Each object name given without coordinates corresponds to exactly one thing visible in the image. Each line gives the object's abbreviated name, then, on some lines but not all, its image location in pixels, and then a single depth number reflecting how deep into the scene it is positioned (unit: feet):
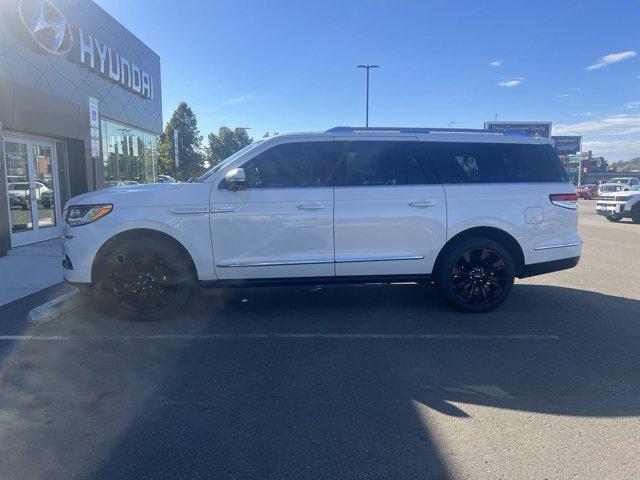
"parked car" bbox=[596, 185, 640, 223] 61.41
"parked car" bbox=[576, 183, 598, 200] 151.90
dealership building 32.71
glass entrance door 34.91
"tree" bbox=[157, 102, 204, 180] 198.57
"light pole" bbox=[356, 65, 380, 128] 123.85
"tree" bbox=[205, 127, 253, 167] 258.16
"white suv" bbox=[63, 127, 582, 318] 17.03
